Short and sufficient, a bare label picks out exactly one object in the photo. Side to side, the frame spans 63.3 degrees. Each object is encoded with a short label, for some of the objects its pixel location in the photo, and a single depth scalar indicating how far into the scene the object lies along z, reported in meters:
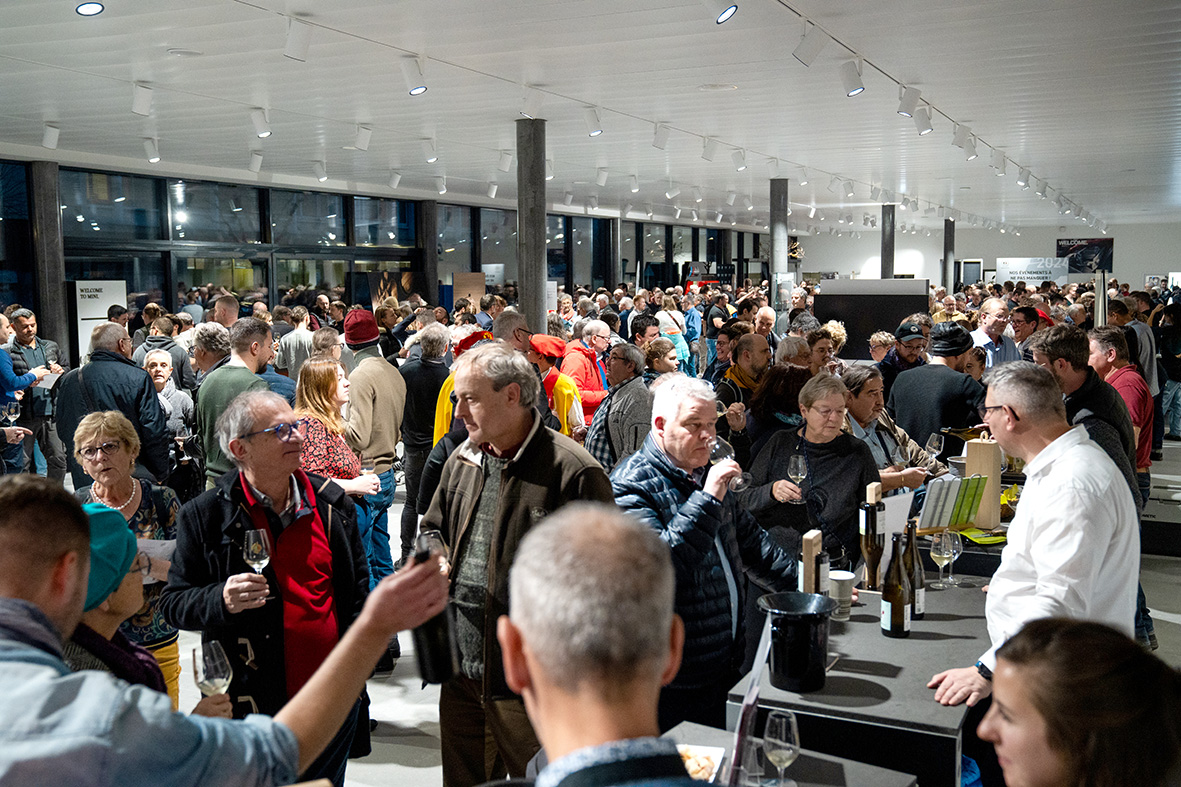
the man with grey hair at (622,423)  5.22
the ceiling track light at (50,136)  9.99
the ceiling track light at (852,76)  6.99
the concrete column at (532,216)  9.68
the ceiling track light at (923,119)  8.47
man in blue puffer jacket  2.58
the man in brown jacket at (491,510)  2.68
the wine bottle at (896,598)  2.91
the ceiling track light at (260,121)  8.96
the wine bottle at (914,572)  3.03
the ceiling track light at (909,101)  7.87
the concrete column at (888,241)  22.92
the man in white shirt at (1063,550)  2.48
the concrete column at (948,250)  28.74
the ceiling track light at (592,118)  9.01
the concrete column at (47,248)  12.14
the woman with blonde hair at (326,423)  4.12
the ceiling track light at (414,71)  6.98
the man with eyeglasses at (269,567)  2.68
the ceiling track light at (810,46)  6.14
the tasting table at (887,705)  2.33
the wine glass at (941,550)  3.37
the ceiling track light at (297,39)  5.84
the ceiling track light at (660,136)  10.12
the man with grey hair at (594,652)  1.05
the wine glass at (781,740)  1.98
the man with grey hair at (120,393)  5.46
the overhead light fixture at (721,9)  5.27
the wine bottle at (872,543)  3.25
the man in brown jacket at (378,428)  5.19
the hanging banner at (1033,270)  24.62
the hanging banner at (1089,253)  29.66
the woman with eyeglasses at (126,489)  3.22
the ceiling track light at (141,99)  7.86
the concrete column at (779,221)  16.19
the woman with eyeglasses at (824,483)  3.82
